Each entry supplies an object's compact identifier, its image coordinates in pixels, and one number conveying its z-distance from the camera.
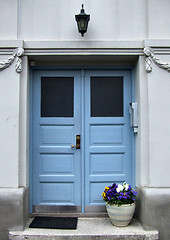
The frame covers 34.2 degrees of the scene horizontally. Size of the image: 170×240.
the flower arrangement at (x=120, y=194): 3.97
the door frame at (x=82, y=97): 4.46
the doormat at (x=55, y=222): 4.05
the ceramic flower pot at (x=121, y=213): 3.93
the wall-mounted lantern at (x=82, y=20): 3.99
